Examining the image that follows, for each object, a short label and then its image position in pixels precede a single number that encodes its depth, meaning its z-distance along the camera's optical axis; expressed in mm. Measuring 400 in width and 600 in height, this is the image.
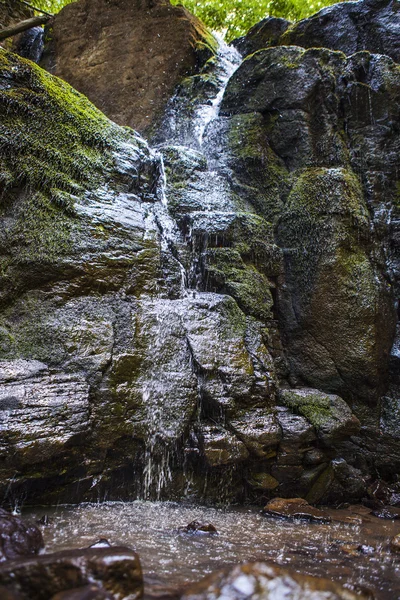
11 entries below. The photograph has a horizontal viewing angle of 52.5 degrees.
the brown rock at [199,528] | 3867
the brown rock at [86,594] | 2078
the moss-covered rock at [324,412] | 5621
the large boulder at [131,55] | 10672
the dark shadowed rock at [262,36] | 10891
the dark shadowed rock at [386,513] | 5348
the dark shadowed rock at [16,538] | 2615
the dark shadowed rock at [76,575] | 2129
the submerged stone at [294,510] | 4809
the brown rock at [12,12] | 11211
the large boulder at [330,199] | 6848
